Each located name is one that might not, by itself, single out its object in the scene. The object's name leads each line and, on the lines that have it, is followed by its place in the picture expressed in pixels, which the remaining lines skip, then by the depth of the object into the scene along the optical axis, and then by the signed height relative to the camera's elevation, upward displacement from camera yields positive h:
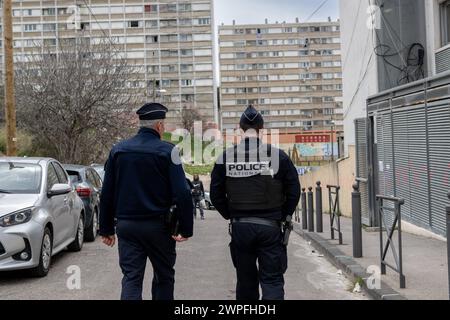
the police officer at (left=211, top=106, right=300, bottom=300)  4.96 -0.44
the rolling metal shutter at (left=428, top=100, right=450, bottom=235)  9.24 -0.17
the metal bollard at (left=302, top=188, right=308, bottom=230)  13.87 -1.62
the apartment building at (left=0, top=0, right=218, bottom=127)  83.12 +18.93
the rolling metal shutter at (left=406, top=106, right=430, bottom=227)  10.16 -0.31
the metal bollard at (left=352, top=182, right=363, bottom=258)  8.59 -1.12
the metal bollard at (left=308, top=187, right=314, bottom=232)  12.77 -1.40
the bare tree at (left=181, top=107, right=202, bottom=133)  64.19 +4.62
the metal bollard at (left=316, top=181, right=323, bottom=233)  12.16 -1.37
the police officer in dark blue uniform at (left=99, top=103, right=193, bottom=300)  4.73 -0.41
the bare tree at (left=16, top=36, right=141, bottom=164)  24.59 +2.66
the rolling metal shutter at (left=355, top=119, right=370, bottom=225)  12.88 -0.22
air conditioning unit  12.37 +1.99
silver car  7.00 -0.72
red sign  49.50 +1.26
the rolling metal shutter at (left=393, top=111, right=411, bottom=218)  11.02 -0.17
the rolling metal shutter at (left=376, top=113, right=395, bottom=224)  11.83 -0.11
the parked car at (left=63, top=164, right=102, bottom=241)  11.34 -0.69
